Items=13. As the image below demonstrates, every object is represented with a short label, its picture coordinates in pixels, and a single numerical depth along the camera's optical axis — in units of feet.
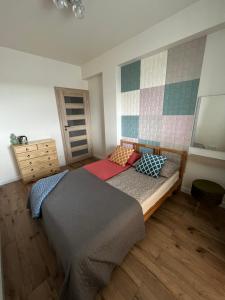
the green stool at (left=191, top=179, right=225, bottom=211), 5.44
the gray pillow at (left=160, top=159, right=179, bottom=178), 6.36
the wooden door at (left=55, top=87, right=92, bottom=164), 11.11
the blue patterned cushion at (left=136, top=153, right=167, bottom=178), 6.40
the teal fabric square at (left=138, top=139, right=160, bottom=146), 8.20
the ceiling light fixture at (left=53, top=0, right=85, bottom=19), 4.45
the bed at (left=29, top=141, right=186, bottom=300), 3.06
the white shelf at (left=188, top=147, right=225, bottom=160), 5.63
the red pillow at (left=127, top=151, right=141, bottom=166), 7.81
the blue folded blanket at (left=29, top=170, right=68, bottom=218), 4.89
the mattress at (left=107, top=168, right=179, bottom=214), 4.99
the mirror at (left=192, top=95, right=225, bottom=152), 5.70
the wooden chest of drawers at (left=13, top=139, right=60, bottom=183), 8.55
